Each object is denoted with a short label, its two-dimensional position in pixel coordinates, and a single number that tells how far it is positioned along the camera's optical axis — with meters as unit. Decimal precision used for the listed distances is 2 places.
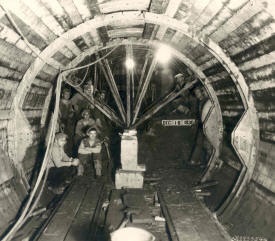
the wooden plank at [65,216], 4.69
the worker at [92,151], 7.84
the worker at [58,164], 7.26
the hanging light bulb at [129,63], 6.11
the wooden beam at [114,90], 6.78
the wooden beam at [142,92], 6.59
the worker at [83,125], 9.45
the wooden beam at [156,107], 6.84
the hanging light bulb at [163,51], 6.72
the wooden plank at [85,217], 4.70
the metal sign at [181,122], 10.55
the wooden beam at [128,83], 6.41
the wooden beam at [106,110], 6.84
